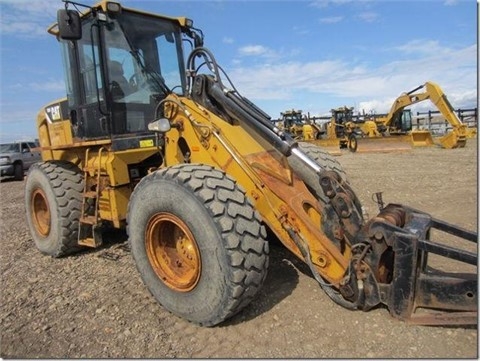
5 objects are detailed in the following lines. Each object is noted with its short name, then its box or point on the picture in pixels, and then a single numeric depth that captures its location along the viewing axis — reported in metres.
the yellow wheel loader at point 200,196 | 2.97
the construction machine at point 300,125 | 26.55
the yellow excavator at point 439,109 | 18.08
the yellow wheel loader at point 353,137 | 19.28
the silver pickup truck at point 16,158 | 18.03
